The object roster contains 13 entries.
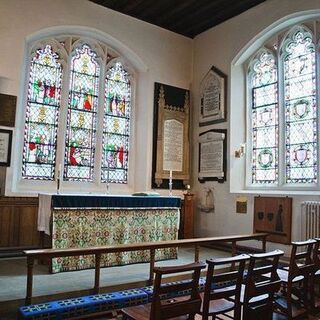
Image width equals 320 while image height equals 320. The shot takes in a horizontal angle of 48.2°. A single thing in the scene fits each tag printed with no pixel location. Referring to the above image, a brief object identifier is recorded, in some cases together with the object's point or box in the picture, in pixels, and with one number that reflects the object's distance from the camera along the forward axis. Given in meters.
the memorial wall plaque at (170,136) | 6.55
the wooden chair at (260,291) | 2.45
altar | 4.10
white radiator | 4.73
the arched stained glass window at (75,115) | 5.64
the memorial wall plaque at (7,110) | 5.06
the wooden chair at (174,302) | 2.06
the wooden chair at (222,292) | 2.28
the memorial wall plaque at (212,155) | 6.31
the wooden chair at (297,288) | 2.83
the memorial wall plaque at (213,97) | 6.41
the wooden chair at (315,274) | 3.02
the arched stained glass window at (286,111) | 5.37
